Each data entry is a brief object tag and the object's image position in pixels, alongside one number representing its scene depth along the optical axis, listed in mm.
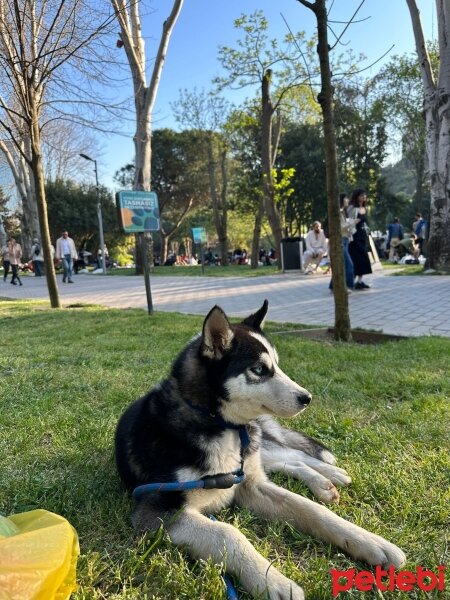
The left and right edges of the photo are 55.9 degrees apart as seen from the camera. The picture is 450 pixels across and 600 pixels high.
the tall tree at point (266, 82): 18047
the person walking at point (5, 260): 21453
